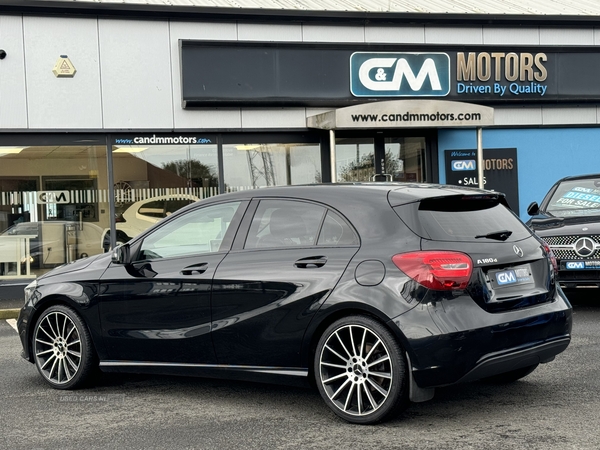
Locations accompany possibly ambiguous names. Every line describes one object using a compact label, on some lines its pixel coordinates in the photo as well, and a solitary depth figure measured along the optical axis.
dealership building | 13.66
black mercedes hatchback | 4.94
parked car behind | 9.55
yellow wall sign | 13.55
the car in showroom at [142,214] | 14.17
